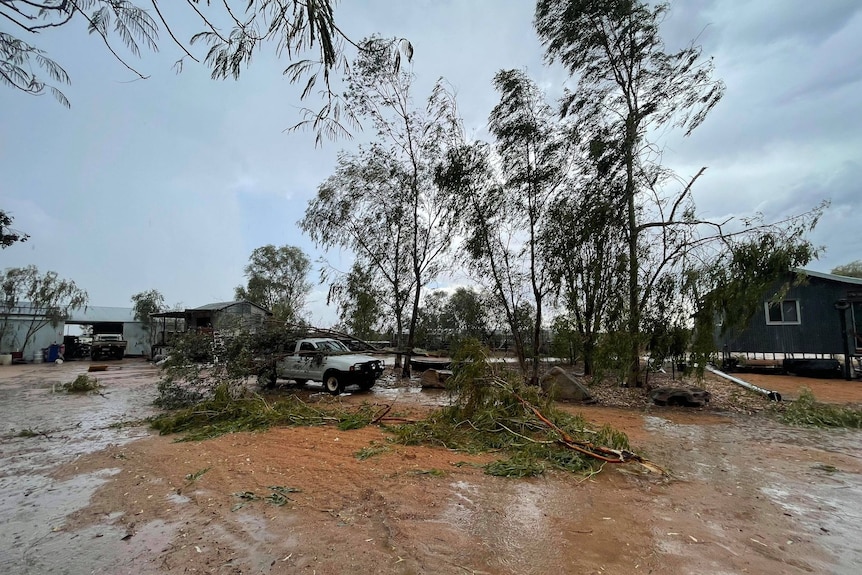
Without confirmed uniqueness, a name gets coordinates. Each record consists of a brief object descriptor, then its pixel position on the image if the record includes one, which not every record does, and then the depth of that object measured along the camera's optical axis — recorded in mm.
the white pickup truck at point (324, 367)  12734
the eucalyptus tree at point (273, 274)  36125
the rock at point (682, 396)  10656
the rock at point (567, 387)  11531
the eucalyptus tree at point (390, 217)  17875
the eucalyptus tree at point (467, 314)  22891
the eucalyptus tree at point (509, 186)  14445
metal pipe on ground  10727
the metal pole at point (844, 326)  14203
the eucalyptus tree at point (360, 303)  17500
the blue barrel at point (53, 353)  26703
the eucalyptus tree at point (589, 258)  12164
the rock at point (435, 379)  14766
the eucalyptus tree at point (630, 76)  11703
